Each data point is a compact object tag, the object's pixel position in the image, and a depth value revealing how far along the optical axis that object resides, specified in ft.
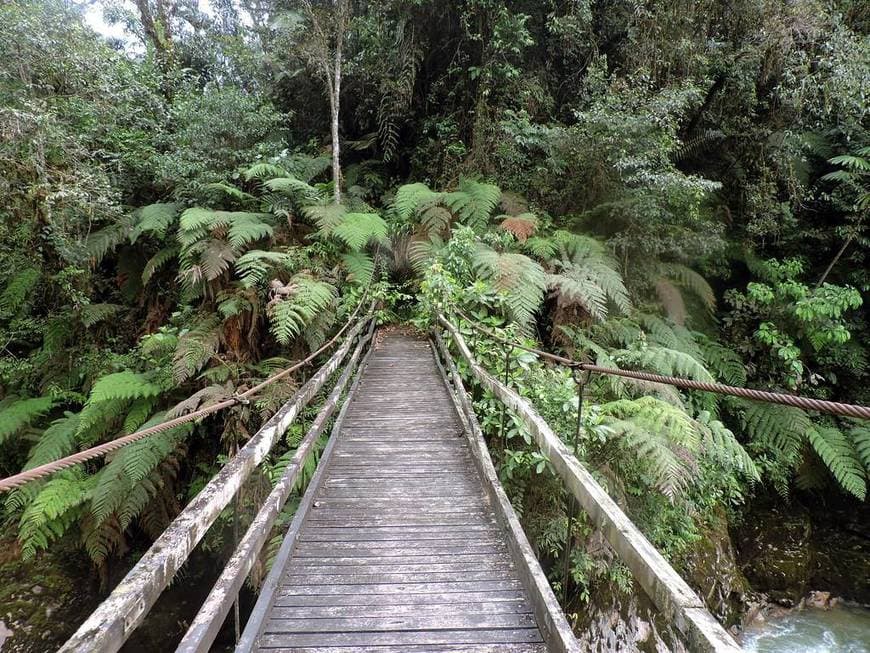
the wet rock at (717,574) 16.61
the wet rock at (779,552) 19.60
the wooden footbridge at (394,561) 3.96
